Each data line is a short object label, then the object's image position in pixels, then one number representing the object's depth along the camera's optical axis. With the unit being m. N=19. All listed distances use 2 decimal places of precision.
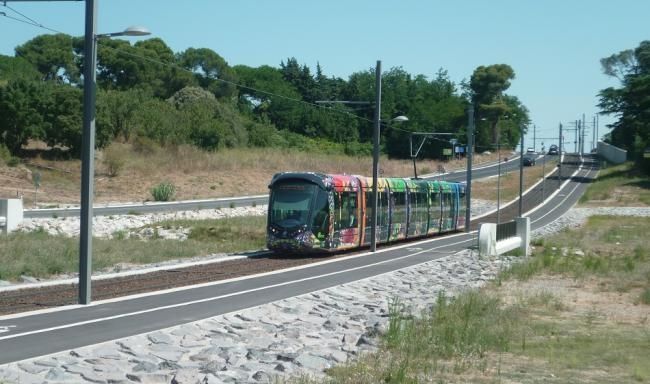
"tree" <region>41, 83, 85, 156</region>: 72.38
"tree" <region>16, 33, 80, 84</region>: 111.62
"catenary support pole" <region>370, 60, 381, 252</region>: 37.12
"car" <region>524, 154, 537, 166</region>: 124.71
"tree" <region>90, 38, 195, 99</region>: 110.44
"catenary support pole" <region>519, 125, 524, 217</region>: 60.32
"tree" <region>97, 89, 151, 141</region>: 79.88
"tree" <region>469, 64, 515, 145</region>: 137.88
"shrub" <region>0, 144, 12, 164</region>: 66.56
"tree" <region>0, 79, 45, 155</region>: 70.88
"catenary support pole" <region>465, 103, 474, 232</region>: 55.53
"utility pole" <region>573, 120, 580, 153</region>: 136.50
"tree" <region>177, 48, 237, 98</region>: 128.38
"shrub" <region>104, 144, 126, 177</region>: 71.56
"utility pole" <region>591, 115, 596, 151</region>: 161.75
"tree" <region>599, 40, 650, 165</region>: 102.19
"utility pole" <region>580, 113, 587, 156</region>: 144.12
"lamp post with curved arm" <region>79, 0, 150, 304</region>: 18.09
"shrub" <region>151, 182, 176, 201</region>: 66.69
